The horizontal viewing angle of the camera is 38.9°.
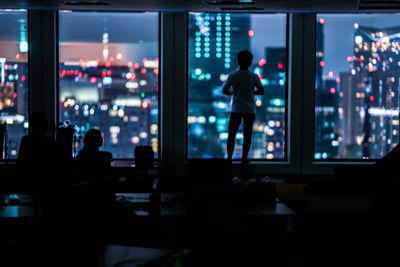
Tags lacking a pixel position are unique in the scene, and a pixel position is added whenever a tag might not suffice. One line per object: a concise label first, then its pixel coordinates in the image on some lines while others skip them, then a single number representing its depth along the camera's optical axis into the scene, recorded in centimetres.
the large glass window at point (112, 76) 938
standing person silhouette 796
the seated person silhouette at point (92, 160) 541
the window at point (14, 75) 922
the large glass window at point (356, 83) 947
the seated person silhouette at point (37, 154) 497
